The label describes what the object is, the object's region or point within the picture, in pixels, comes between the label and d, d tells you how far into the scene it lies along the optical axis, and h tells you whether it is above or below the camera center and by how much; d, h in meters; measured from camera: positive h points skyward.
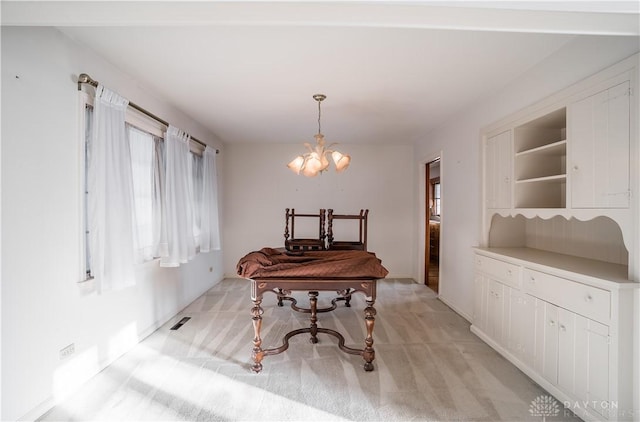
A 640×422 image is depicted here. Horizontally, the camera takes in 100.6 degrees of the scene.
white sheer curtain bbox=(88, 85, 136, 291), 2.07 +0.11
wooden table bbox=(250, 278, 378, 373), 2.20 -0.66
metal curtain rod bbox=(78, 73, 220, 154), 2.00 +0.98
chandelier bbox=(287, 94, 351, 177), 2.74 +0.52
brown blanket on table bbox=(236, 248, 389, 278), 2.18 -0.49
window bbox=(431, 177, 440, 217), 6.77 +0.34
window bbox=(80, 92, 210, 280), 2.65 +0.34
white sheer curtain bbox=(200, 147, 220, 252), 4.04 +0.04
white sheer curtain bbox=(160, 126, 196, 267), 3.04 +0.09
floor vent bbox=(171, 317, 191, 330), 3.00 -1.32
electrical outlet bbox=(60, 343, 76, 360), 1.86 -1.01
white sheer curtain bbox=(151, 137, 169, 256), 2.96 +0.04
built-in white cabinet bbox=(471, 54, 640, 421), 1.55 -0.34
